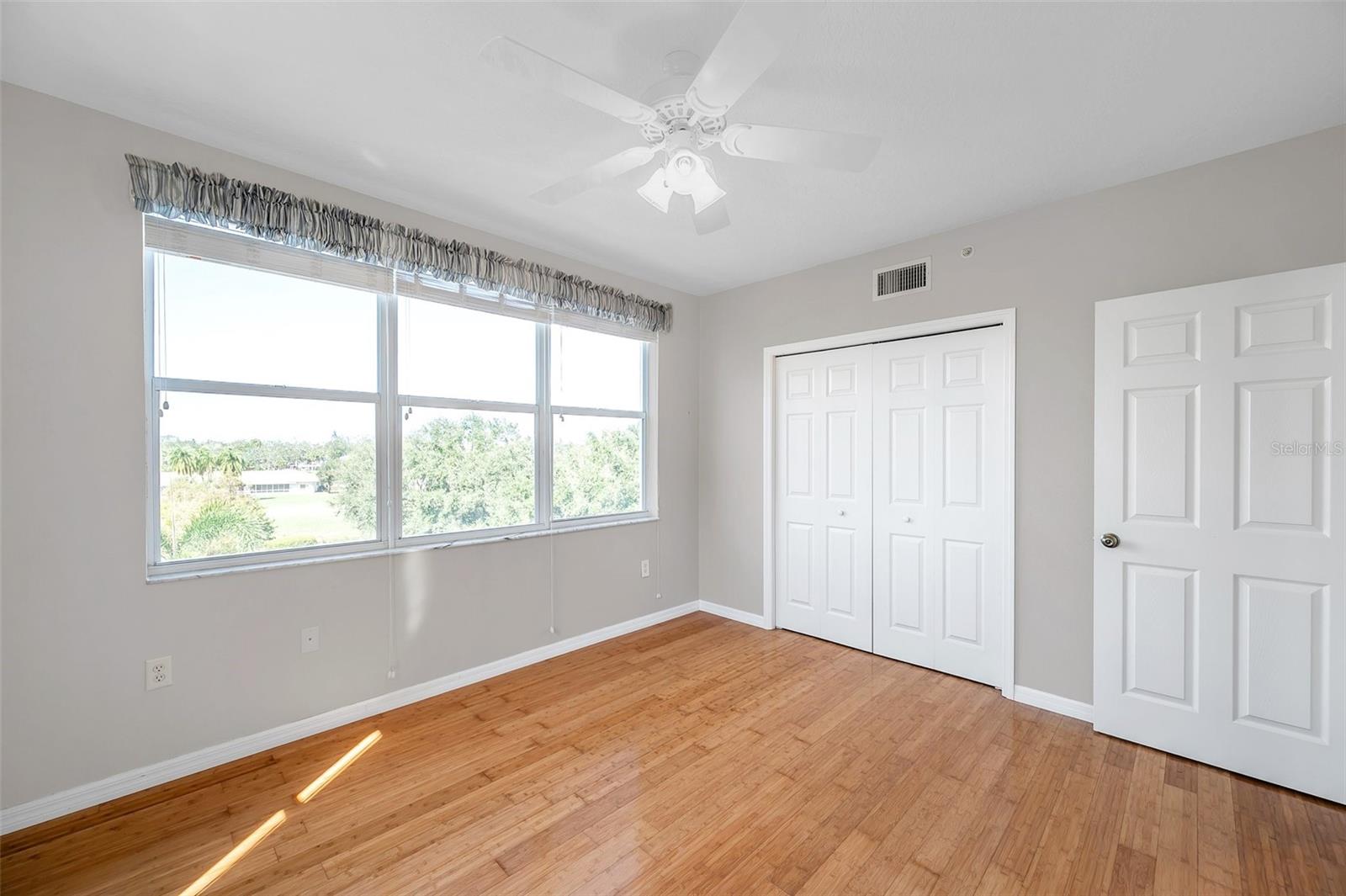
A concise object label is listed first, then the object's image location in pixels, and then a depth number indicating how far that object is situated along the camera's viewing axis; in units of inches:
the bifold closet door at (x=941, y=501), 123.5
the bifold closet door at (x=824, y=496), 146.9
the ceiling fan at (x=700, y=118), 52.5
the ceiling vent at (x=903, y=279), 132.0
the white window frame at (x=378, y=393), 89.4
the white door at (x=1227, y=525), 84.8
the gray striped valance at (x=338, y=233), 87.6
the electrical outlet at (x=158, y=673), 87.1
